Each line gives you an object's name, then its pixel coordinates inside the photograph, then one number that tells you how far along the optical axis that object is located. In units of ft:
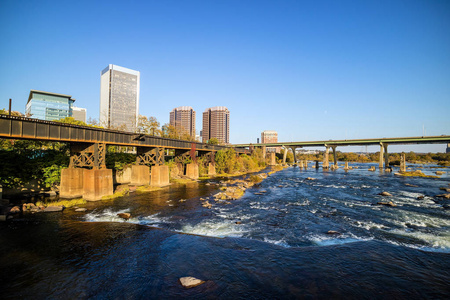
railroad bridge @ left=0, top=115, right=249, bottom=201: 78.23
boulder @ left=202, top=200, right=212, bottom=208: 89.45
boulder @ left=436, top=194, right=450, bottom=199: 108.43
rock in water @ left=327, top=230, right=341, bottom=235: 60.39
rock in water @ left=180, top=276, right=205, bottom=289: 35.35
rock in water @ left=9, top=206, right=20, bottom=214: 72.35
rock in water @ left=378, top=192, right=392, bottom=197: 114.42
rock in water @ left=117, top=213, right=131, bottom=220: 73.26
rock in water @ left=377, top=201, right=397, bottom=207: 91.08
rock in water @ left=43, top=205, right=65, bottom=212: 77.62
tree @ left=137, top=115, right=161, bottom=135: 239.64
